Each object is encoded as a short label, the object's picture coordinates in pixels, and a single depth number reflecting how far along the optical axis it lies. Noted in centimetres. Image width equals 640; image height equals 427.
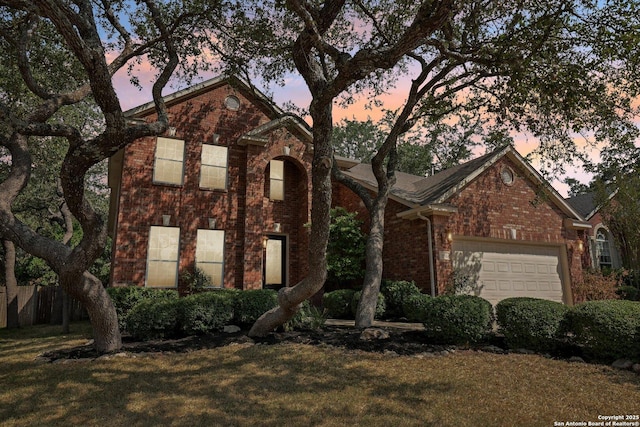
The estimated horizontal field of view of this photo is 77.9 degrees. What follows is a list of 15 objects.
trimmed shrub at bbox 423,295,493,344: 806
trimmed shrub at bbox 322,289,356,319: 1262
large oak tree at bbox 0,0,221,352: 644
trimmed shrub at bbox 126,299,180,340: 893
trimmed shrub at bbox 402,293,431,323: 867
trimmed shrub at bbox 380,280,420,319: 1244
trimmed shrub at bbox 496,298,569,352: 758
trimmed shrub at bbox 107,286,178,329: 1060
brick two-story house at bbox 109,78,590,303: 1331
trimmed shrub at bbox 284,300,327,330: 967
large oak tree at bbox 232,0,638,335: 645
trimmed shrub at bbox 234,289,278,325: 994
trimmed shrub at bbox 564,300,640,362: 670
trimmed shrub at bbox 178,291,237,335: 923
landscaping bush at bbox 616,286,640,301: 1735
